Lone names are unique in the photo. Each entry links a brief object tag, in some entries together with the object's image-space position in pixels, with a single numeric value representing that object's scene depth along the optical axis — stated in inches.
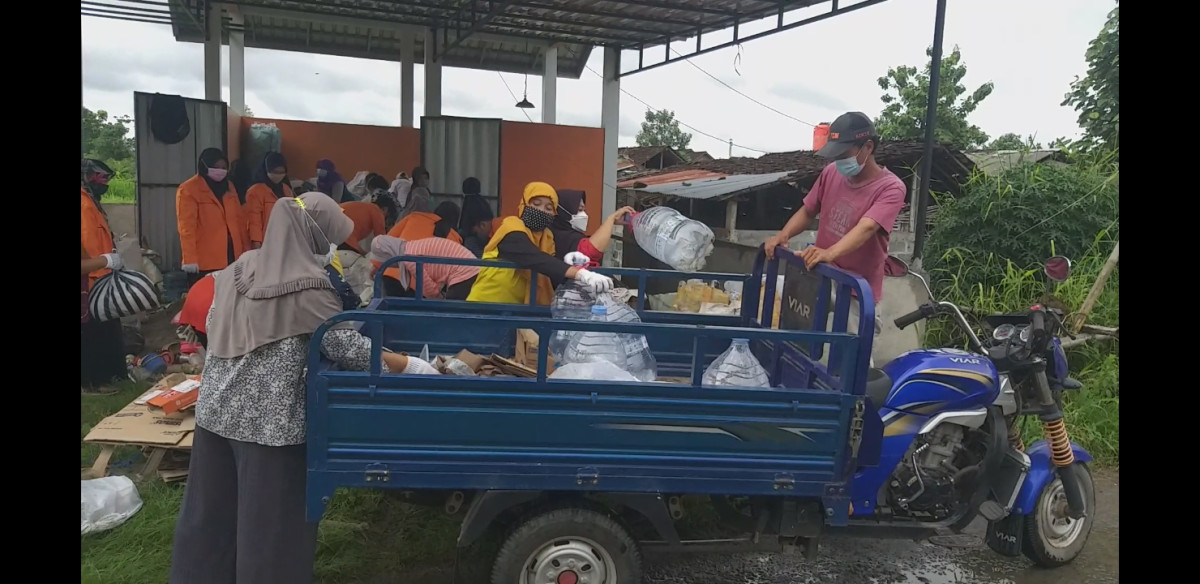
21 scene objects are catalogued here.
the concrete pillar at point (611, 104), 373.1
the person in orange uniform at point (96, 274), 198.2
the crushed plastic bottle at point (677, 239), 147.6
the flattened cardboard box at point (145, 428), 152.0
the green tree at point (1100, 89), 432.8
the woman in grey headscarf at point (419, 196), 350.6
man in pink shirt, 127.4
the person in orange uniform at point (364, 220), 294.4
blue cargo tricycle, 95.9
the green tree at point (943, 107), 896.9
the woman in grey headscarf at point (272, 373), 94.7
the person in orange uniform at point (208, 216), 256.7
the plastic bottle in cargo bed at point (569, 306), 129.9
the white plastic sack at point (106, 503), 132.2
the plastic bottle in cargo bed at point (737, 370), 116.8
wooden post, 244.4
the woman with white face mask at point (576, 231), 151.7
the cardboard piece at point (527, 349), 131.6
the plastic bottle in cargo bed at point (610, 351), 119.5
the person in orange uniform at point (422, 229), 252.2
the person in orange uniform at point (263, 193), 278.5
